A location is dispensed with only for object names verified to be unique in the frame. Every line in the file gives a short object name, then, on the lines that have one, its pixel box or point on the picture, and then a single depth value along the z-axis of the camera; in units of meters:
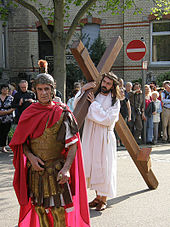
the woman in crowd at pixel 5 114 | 8.54
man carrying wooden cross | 4.34
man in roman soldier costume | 2.93
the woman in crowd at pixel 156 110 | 10.21
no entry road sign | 9.45
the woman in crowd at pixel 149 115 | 10.00
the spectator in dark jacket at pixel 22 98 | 8.32
